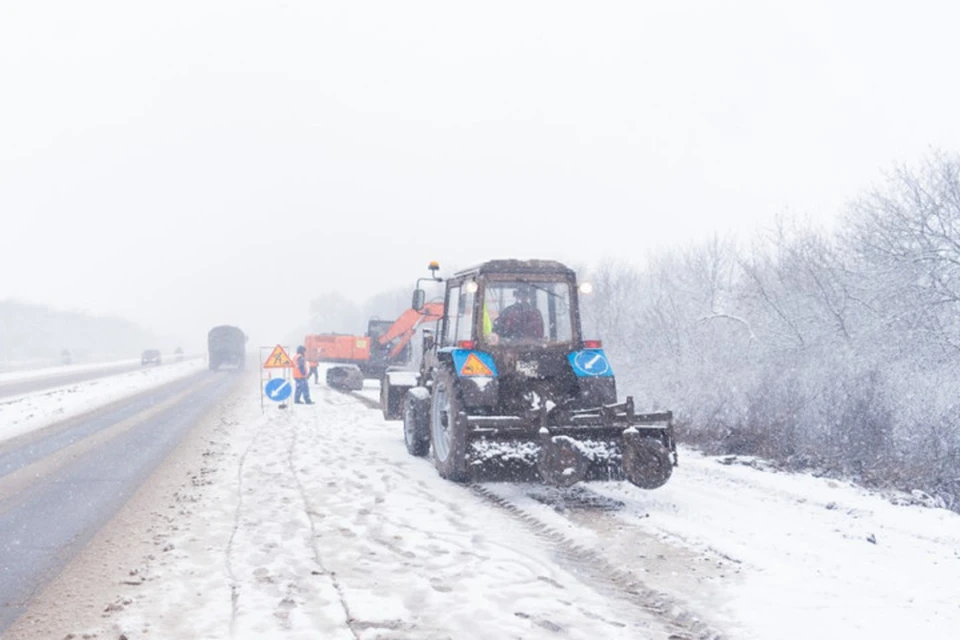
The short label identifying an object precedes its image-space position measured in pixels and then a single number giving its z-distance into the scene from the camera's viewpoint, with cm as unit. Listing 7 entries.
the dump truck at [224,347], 4347
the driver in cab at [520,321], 876
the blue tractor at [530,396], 741
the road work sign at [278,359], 1659
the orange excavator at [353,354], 2580
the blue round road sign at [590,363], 834
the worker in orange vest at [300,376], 1921
